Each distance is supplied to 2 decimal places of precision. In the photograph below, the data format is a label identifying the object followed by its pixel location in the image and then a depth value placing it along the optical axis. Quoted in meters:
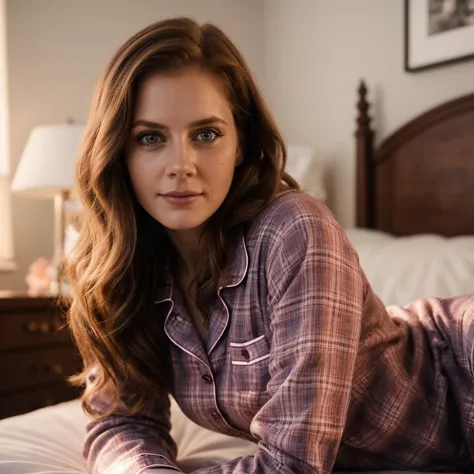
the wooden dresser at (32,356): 2.01
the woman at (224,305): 0.89
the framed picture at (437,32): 2.16
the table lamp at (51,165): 2.25
